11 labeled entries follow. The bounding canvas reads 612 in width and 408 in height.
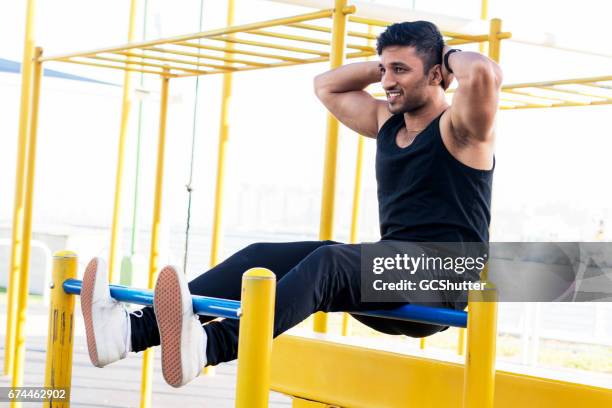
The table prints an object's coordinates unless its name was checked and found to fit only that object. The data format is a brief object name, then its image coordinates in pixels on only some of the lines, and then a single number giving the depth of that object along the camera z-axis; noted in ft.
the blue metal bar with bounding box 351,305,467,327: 13.48
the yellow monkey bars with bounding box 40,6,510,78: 19.10
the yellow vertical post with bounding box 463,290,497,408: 12.67
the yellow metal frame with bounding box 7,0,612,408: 12.88
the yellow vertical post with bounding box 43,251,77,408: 15.99
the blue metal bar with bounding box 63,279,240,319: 12.70
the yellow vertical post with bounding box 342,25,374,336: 30.17
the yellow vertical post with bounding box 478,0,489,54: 33.92
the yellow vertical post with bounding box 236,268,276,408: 12.04
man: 13.10
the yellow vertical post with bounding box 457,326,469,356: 27.92
